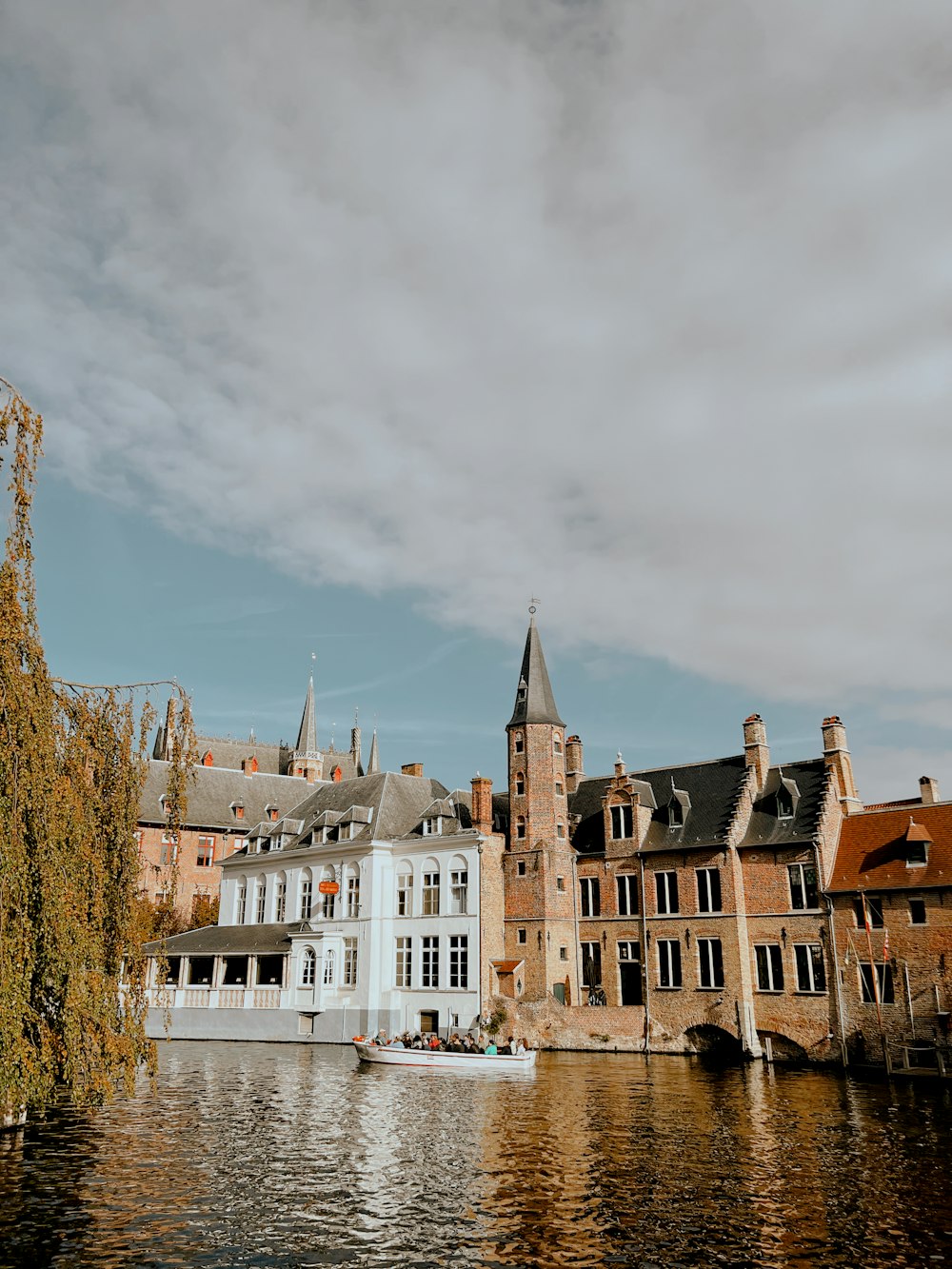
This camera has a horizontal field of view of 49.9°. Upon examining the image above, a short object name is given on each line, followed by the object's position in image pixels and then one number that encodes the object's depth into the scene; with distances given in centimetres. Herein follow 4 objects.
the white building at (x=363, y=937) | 4847
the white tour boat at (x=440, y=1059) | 3672
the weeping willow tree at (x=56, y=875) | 1469
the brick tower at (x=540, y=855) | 4694
